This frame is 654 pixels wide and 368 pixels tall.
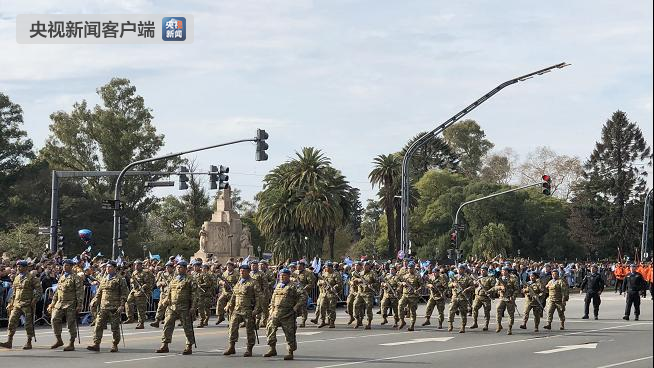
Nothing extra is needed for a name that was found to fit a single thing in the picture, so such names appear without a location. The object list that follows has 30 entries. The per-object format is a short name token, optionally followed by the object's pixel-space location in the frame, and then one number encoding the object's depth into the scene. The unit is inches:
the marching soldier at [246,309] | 754.8
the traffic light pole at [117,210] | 1392.7
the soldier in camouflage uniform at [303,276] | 1116.5
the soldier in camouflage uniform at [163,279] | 994.0
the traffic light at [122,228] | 1418.6
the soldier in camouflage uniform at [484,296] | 1050.7
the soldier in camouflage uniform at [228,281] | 1030.1
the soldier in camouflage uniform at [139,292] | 1050.7
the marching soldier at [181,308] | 759.7
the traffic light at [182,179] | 1447.3
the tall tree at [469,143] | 4707.2
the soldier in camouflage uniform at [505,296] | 1018.7
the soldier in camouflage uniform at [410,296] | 1045.8
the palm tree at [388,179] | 3134.8
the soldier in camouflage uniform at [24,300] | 785.6
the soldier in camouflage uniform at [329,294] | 1056.2
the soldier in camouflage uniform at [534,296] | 1027.9
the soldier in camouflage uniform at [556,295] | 1055.6
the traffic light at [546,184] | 1655.4
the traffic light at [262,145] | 1258.6
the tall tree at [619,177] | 3543.3
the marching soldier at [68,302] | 776.3
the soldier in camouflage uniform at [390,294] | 1104.8
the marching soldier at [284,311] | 737.6
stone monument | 2140.7
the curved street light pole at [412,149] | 1405.0
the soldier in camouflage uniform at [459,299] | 1026.7
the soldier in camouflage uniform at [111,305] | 773.3
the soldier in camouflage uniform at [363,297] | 1059.3
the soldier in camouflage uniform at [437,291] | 1087.6
